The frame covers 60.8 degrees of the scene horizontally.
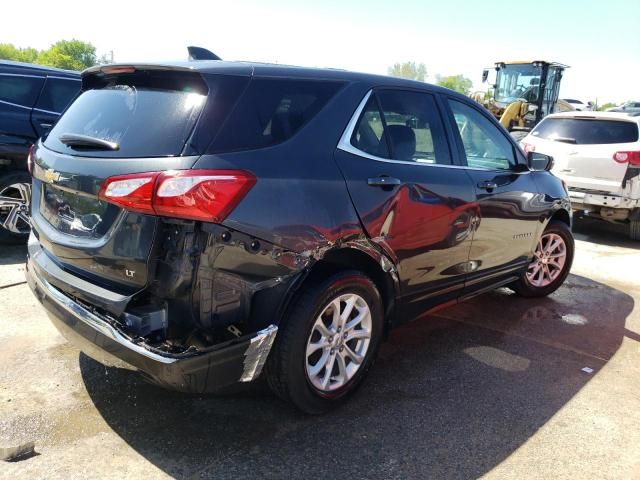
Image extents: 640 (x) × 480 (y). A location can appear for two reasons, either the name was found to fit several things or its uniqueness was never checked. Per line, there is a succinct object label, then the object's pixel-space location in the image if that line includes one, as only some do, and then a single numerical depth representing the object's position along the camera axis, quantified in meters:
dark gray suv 2.35
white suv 7.44
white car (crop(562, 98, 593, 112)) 34.02
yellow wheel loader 16.69
